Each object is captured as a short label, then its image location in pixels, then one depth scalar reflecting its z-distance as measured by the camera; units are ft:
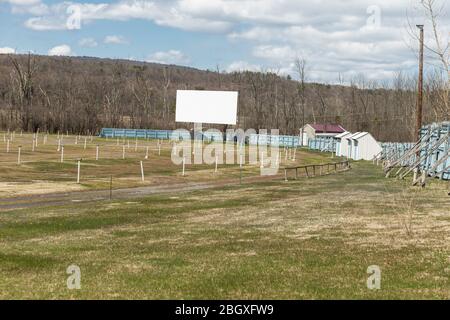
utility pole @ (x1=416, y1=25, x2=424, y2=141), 142.41
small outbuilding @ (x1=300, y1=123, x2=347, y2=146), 429.38
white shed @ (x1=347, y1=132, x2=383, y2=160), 275.39
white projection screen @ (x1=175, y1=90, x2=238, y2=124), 248.32
